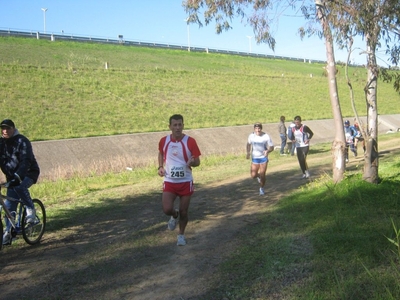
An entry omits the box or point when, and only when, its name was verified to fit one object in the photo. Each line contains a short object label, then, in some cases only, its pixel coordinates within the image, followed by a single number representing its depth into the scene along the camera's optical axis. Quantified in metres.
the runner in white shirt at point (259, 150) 12.16
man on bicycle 7.67
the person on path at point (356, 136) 21.77
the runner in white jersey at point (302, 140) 15.01
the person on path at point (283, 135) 25.17
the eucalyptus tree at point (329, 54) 11.49
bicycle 7.68
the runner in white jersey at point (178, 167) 7.58
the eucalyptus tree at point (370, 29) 10.68
